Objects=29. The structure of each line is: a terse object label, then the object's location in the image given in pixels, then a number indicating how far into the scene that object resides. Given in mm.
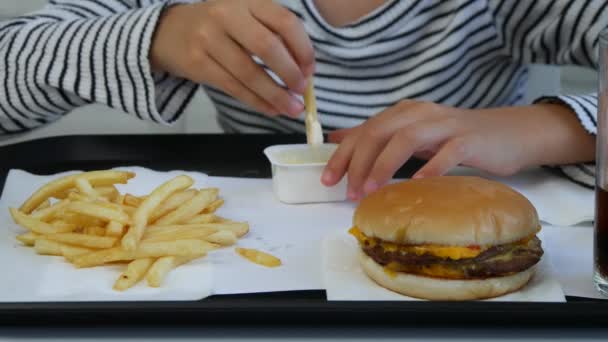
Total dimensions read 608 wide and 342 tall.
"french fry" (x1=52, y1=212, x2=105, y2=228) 735
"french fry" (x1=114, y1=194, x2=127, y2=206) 777
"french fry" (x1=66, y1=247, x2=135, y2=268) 699
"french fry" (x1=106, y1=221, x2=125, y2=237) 715
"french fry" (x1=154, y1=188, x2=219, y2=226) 754
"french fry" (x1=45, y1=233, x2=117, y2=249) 711
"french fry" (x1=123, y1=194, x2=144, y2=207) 774
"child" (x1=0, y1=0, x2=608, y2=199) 832
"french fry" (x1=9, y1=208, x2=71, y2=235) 739
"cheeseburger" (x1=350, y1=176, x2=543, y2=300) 653
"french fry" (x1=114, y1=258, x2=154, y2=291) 674
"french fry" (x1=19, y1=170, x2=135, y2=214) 783
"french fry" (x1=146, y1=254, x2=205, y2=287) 677
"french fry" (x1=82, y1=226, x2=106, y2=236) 732
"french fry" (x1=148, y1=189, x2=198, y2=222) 754
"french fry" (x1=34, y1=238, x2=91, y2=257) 713
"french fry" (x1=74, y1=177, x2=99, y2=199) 763
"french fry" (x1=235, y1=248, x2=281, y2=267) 710
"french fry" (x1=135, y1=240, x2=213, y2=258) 698
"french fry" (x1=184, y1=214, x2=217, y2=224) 760
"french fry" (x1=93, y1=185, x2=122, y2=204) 780
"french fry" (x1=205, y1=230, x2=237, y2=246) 734
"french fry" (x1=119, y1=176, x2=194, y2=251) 697
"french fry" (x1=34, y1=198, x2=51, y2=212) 798
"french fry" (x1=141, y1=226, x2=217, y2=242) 722
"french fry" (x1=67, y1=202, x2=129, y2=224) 716
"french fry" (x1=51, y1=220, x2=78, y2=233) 742
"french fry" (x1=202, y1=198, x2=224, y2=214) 798
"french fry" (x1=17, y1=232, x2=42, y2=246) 741
